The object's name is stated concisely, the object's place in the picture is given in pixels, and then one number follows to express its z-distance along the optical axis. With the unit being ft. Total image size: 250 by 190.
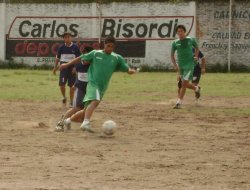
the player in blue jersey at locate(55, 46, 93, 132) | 46.06
